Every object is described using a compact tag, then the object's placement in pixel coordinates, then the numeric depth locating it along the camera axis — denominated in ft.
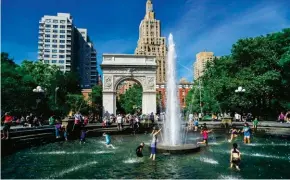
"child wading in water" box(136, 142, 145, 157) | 38.88
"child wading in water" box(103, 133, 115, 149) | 50.04
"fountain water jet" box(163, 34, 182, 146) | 50.18
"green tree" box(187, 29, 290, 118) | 98.43
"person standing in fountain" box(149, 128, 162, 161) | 38.09
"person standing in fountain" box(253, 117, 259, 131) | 71.45
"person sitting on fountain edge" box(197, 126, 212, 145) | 52.11
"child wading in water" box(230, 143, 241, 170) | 31.96
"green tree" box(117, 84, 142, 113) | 229.25
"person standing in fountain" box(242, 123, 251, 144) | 53.01
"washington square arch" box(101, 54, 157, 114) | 131.03
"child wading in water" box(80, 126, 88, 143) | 55.53
